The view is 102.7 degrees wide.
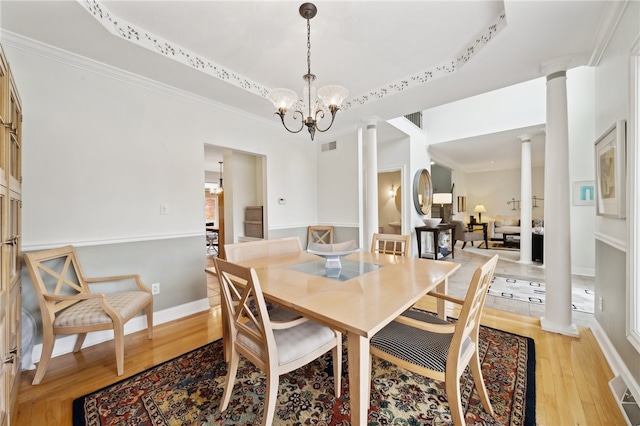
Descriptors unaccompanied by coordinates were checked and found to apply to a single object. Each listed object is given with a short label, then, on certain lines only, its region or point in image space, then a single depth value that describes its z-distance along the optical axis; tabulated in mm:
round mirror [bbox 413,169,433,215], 5070
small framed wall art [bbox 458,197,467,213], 9148
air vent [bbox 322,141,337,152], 4414
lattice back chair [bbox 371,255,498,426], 1177
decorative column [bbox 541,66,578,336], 2307
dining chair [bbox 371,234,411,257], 2453
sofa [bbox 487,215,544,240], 7575
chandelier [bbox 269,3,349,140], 1932
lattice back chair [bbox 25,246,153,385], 1773
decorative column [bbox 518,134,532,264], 5156
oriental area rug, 1405
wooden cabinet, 1278
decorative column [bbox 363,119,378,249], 3734
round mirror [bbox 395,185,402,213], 7673
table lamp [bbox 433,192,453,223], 6086
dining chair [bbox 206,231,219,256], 7352
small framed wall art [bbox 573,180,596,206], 3949
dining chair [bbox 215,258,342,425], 1233
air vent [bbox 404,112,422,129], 5082
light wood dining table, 1104
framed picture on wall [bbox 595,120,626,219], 1605
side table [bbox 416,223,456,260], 4895
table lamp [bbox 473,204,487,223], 9102
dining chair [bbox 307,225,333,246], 4383
